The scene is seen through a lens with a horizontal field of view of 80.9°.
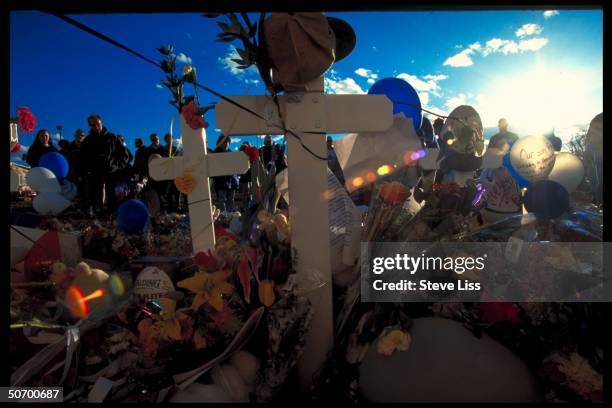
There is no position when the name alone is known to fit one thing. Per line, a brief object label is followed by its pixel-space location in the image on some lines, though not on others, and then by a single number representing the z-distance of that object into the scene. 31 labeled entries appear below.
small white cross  2.38
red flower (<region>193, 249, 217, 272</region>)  1.55
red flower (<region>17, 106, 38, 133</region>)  3.48
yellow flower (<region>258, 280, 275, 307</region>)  1.42
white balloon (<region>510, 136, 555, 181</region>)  2.72
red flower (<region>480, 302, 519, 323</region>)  1.36
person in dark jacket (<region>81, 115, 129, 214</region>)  5.64
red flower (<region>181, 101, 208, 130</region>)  1.74
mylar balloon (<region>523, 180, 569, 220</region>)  2.12
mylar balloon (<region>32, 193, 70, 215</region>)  4.57
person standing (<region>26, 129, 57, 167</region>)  5.55
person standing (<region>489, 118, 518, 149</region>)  4.54
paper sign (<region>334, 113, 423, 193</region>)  2.05
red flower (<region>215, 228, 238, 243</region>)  2.36
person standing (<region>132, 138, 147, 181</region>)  6.47
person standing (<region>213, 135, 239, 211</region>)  6.83
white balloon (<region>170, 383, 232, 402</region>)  1.32
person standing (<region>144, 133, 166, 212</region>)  6.49
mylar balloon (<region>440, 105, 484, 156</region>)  2.82
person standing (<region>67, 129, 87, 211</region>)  5.90
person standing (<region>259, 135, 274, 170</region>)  4.48
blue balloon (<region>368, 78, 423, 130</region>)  2.46
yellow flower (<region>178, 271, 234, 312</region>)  1.42
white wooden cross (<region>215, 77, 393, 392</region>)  1.51
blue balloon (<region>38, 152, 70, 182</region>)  4.91
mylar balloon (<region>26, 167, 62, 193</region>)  4.42
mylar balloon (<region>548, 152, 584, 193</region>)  3.04
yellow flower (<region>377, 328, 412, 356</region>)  1.31
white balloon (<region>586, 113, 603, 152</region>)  2.35
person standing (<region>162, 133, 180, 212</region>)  6.94
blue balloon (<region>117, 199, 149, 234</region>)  3.07
